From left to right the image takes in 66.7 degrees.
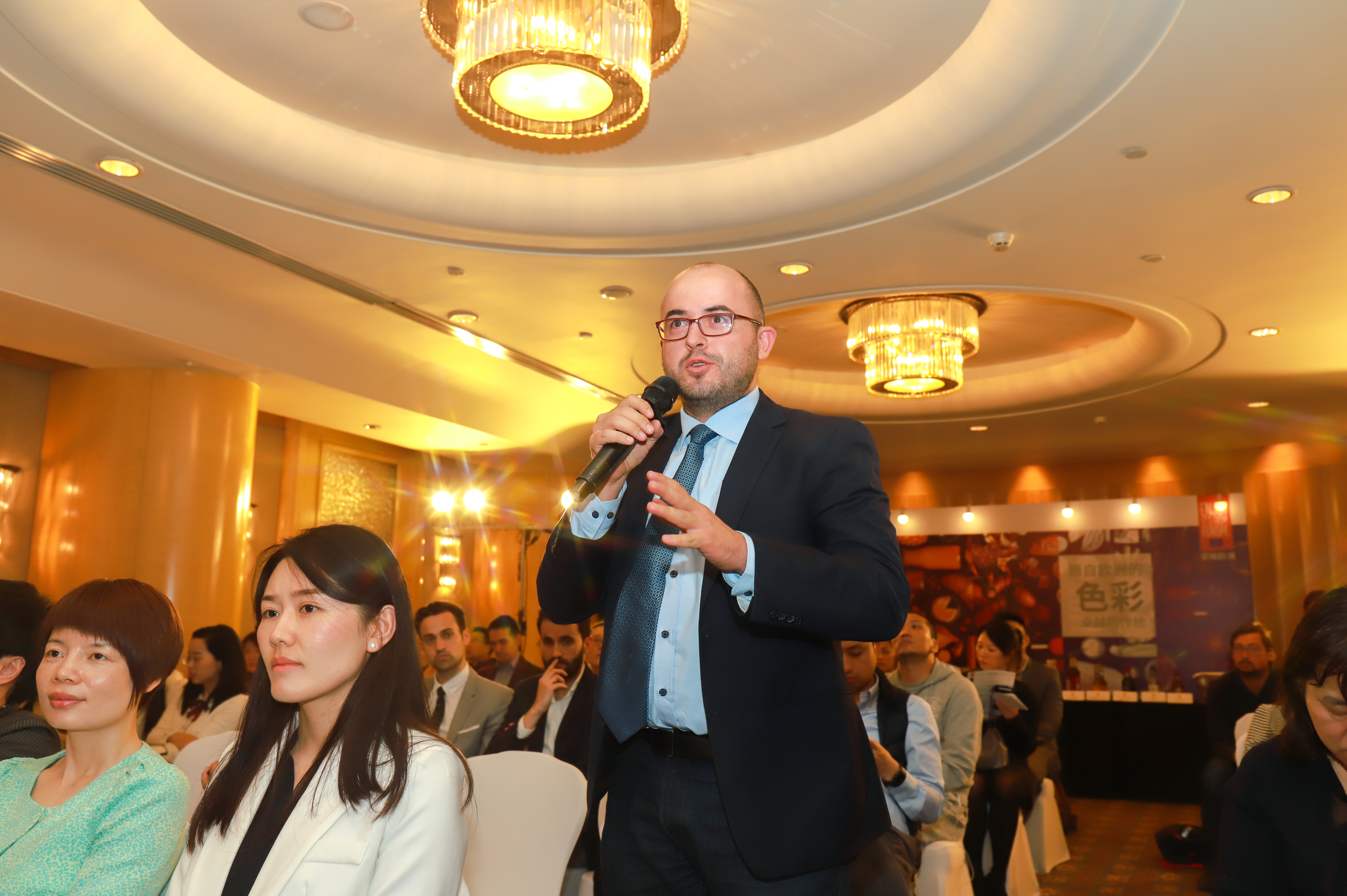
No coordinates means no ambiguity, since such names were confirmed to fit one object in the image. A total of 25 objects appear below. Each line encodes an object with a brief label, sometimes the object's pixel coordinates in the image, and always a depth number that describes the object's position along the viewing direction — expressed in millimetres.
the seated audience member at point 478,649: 9016
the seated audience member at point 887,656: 6438
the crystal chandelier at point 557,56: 3217
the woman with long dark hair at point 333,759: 1545
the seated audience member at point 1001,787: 5039
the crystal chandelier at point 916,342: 6340
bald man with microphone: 1468
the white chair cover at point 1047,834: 5762
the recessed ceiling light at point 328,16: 3785
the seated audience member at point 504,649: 6652
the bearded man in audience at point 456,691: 4875
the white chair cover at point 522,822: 2512
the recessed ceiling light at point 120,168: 4562
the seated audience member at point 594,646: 5035
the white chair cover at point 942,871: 3746
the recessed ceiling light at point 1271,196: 4535
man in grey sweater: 4230
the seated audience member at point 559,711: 4387
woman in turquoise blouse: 1863
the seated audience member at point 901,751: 3379
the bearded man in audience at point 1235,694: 5316
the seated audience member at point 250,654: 6097
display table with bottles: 8609
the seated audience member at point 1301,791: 1604
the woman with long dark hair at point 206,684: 5137
